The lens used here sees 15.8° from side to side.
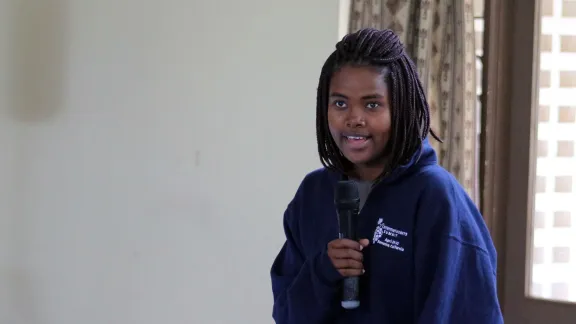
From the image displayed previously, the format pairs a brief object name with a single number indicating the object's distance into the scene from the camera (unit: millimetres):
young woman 3735
